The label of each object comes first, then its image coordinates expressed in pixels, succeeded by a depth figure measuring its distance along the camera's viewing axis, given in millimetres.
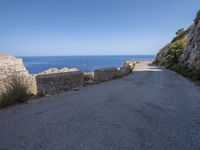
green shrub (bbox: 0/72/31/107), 4550
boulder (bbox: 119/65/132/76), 11463
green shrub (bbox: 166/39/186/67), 18726
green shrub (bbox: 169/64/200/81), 9827
